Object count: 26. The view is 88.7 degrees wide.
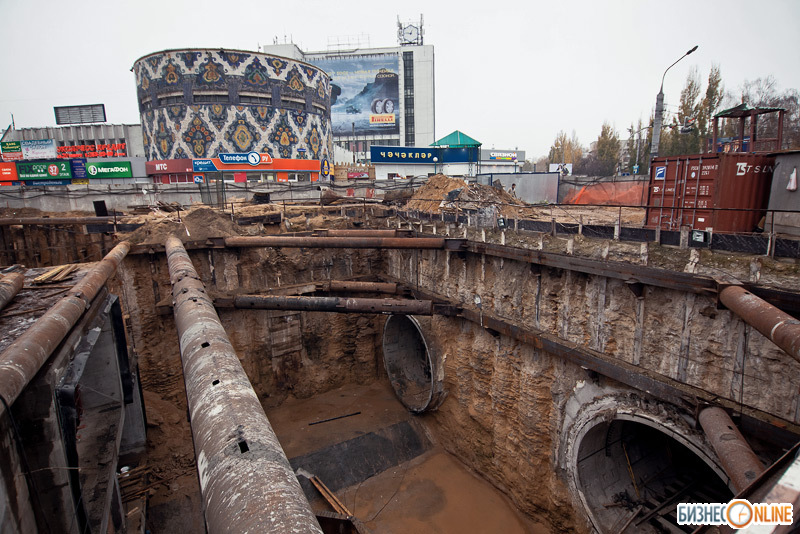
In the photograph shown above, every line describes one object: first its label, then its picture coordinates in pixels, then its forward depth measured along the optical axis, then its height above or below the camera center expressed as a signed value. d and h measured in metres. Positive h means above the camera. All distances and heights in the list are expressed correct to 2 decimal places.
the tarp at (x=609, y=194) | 23.16 -0.72
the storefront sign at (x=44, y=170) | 35.75 +2.12
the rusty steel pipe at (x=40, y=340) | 3.66 -1.56
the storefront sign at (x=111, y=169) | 36.92 +2.15
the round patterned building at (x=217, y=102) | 37.38 +8.27
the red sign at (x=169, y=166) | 38.16 +2.38
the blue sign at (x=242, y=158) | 38.72 +3.00
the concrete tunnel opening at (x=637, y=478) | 9.27 -7.33
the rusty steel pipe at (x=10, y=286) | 6.04 -1.40
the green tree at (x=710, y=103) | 30.89 +5.83
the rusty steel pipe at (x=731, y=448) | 4.95 -3.54
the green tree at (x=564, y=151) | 70.16 +5.52
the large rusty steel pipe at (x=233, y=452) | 2.34 -1.82
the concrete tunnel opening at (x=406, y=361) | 16.30 -7.25
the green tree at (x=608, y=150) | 47.41 +3.76
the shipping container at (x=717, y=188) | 10.09 -0.22
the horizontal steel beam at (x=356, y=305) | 11.60 -3.32
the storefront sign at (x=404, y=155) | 40.47 +3.11
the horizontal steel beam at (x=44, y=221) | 15.12 -0.96
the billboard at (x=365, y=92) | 71.81 +16.50
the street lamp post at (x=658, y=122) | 15.43 +2.21
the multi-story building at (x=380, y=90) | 72.00 +16.93
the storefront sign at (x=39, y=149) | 43.86 +4.82
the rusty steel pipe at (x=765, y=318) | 4.40 -1.68
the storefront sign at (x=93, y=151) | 47.41 +4.87
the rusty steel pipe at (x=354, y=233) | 13.84 -1.52
